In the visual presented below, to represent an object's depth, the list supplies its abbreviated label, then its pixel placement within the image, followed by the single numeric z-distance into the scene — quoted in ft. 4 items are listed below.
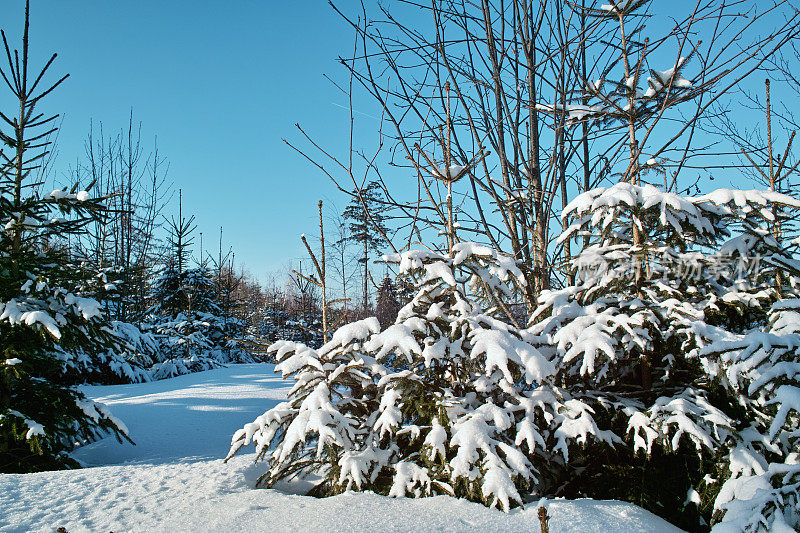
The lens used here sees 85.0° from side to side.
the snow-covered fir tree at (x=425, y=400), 7.05
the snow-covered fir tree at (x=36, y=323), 10.81
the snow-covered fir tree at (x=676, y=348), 6.76
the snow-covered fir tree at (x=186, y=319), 38.70
